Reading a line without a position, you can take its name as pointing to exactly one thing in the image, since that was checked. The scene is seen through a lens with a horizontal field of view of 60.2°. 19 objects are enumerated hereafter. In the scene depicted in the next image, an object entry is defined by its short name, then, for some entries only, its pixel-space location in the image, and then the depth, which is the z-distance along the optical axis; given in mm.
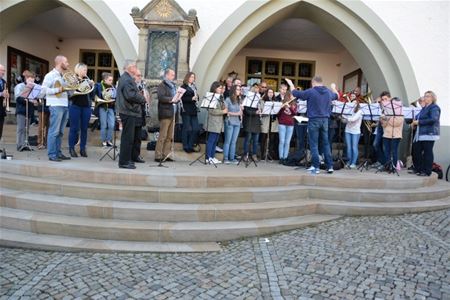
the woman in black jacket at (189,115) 7567
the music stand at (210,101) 7121
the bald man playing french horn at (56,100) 6410
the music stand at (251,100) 7570
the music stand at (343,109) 7809
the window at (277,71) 15133
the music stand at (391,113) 7691
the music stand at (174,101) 6561
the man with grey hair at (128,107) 5977
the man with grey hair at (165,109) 6828
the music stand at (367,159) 7996
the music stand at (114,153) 7397
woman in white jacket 8047
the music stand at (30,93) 7215
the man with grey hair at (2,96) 7039
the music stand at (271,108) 7699
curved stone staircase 4648
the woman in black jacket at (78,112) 6862
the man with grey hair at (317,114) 6777
